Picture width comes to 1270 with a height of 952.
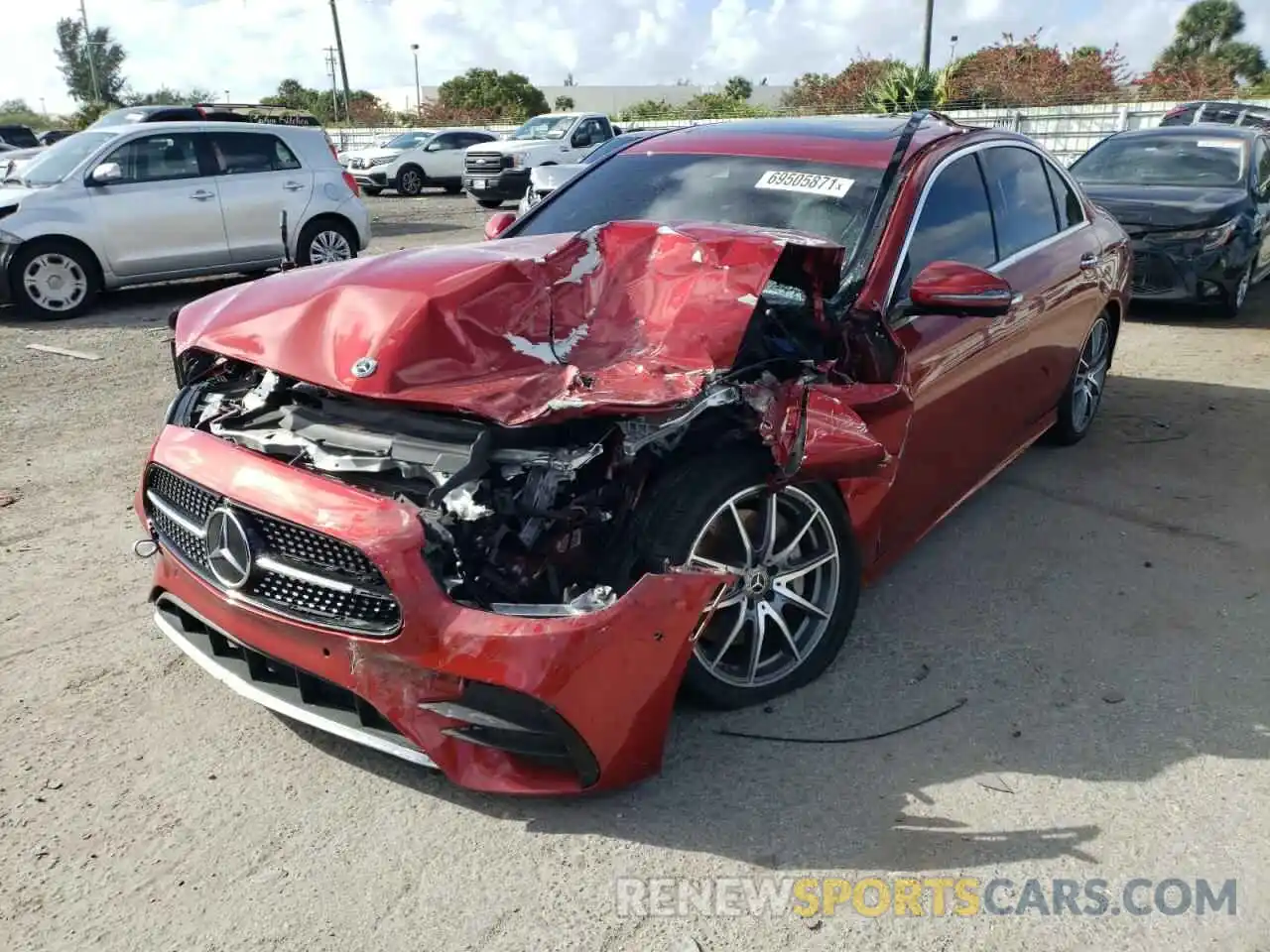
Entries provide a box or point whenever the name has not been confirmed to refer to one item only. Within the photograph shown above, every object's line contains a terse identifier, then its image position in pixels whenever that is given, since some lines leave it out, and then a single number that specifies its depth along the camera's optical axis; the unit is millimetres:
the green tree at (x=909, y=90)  25328
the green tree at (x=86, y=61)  81875
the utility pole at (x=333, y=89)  50781
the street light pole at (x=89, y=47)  64438
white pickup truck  20578
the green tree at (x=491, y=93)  56531
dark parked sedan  8984
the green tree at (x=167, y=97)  61375
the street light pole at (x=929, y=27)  27509
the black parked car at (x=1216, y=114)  18719
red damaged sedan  2576
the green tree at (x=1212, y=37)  55438
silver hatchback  9438
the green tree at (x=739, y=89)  57981
